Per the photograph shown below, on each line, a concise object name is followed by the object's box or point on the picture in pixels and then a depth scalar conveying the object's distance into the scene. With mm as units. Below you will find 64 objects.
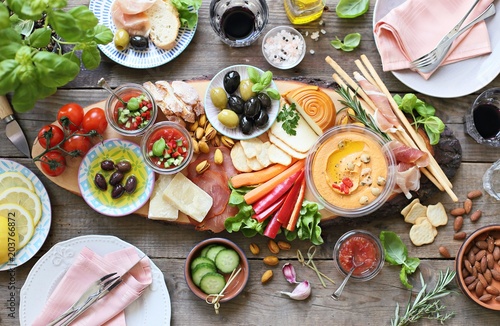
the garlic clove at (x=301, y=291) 1966
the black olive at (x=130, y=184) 1911
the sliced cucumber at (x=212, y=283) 1896
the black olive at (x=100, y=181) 1906
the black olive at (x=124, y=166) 1922
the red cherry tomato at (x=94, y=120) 1909
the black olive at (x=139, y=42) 1930
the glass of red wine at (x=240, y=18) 1982
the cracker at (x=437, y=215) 2002
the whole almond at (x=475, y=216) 2020
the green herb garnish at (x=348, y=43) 2018
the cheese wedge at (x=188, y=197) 1902
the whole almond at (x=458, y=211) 2018
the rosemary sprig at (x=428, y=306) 1961
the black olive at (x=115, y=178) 1911
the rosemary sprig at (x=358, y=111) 1909
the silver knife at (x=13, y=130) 1949
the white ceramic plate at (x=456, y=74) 1958
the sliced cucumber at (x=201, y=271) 1906
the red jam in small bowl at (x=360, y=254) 1946
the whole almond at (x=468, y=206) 2020
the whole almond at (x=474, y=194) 2018
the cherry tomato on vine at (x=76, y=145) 1905
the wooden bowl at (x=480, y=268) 1932
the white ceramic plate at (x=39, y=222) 1948
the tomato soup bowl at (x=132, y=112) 1883
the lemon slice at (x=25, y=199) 1937
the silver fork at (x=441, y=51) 1922
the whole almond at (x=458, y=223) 2014
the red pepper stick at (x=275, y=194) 1908
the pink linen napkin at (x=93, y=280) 1913
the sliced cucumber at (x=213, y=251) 1930
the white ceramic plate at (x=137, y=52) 1951
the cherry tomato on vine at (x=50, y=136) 1860
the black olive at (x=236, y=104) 1895
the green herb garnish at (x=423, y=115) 1909
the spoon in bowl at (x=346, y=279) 1923
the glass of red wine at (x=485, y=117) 1981
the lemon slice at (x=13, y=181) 1952
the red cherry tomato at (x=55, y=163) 1886
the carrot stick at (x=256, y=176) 1931
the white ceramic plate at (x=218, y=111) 1928
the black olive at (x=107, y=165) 1910
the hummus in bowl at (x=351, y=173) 1900
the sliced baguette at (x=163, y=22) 1943
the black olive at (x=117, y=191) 1911
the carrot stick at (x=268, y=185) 1913
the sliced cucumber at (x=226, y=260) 1913
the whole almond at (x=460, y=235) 2014
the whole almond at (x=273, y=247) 1992
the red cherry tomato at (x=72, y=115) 1899
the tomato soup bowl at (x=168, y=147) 1877
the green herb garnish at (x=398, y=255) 1974
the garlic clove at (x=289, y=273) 1984
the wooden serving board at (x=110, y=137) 1957
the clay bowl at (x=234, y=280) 1920
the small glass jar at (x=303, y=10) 1954
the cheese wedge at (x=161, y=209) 1922
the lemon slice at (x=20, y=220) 1917
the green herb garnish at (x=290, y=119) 1930
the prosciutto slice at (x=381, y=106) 1916
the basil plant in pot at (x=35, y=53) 1408
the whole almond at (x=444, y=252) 2010
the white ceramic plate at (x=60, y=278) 1948
